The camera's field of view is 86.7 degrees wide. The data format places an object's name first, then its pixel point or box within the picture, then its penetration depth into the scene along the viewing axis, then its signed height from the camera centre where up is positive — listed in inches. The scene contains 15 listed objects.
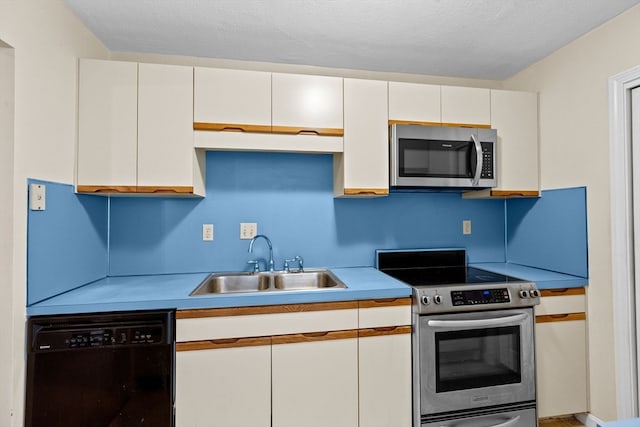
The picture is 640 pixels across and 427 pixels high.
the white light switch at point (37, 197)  59.0 +3.8
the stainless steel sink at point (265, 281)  88.3 -16.6
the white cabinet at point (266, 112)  78.7 +25.6
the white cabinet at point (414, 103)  87.5 +30.2
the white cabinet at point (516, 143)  93.6 +21.0
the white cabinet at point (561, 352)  80.6 -32.1
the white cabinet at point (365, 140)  85.3 +19.9
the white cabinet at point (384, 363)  72.7 -31.4
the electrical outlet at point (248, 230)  93.3 -3.3
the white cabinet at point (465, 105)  90.5 +30.5
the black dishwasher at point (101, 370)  60.2 -28.0
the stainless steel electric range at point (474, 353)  73.5 -30.4
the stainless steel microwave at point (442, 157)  85.7 +15.8
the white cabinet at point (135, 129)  74.5 +20.1
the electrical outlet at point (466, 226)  106.7 -2.4
